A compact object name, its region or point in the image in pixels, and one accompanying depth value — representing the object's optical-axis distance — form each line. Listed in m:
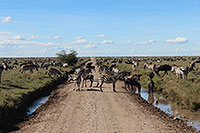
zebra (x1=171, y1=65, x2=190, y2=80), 29.33
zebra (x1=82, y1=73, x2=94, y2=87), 26.89
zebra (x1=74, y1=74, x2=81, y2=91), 24.25
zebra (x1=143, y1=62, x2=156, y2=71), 40.34
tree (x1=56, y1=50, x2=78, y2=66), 71.06
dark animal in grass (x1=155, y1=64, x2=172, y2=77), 37.44
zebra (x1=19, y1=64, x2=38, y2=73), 39.17
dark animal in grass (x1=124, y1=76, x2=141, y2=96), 25.42
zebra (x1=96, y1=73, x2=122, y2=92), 24.48
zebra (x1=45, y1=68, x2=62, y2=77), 37.44
